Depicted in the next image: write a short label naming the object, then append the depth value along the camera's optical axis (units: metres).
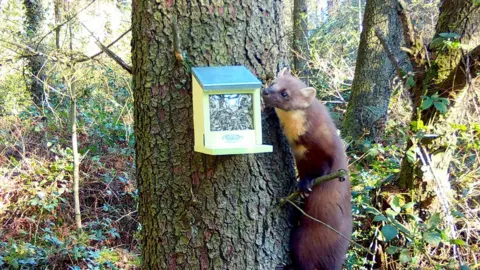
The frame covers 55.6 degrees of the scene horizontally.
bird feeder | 2.07
